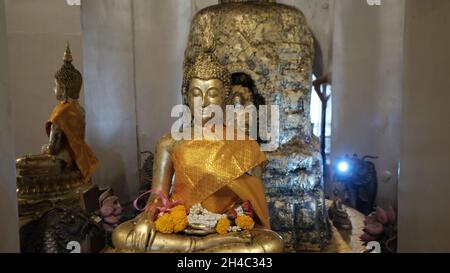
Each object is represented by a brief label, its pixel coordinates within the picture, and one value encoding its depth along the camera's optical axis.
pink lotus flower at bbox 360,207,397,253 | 2.96
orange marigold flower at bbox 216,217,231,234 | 2.01
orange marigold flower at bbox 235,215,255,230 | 2.08
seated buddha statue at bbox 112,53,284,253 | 1.94
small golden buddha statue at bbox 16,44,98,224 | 3.27
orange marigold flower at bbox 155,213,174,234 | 2.02
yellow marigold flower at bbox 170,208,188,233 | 2.03
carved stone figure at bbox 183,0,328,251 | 3.42
